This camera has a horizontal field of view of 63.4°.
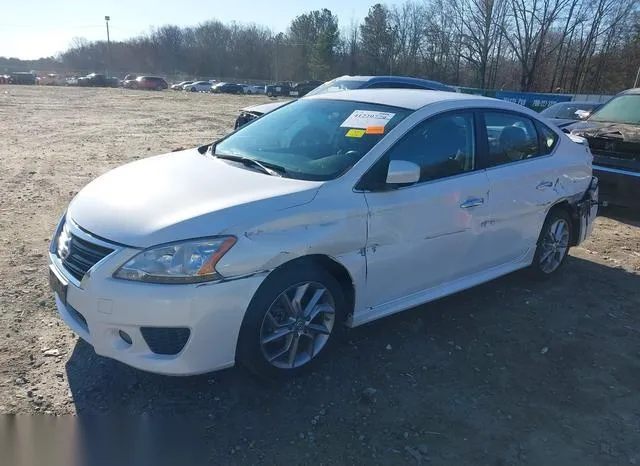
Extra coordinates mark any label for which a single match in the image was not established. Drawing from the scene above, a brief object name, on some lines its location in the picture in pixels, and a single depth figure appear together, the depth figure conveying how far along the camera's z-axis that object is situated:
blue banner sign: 27.88
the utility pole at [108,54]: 88.19
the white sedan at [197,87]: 59.66
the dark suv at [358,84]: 9.99
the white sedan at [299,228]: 2.72
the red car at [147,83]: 55.38
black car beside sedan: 7.14
